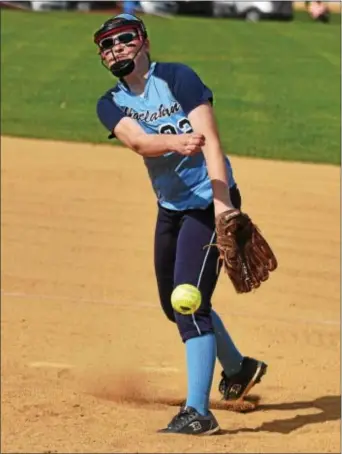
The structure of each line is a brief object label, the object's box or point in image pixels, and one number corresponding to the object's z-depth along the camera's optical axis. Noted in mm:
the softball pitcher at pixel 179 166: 10578
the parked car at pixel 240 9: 66062
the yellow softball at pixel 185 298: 10898
